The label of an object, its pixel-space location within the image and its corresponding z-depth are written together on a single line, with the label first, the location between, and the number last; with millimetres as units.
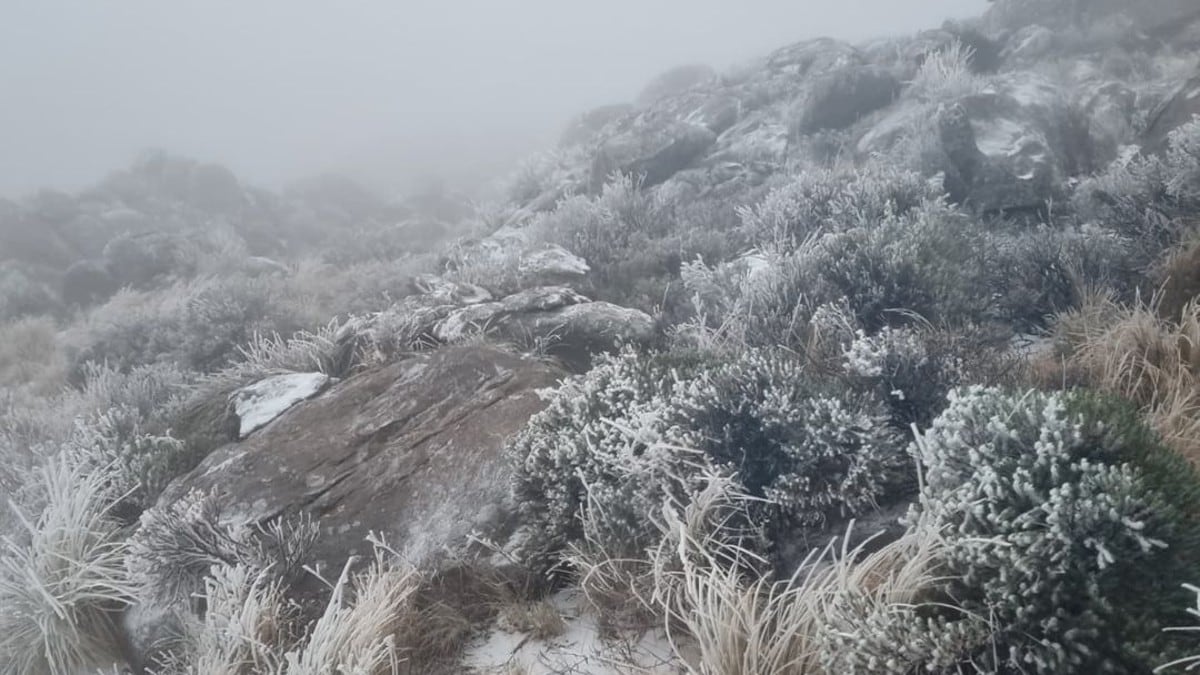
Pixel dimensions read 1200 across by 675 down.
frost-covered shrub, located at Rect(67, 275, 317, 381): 8508
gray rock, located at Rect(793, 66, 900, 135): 11703
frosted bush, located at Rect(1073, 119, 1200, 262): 5551
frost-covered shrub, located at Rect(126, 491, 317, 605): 3744
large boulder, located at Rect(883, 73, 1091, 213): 7684
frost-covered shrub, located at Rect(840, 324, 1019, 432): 3697
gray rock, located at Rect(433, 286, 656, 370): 5871
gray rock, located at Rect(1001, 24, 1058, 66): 12516
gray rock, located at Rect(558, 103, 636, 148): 22394
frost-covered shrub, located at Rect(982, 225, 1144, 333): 5141
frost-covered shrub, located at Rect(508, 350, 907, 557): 3252
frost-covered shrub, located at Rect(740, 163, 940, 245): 6816
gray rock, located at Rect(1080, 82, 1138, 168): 8688
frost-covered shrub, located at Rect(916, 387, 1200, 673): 2160
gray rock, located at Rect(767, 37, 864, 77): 14375
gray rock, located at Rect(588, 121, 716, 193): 12680
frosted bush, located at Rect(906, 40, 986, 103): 10508
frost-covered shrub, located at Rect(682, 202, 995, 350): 4984
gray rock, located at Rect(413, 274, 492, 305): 6777
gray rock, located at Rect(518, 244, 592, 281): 7422
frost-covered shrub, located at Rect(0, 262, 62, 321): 14164
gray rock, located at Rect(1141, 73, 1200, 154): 7793
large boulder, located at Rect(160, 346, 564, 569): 3891
